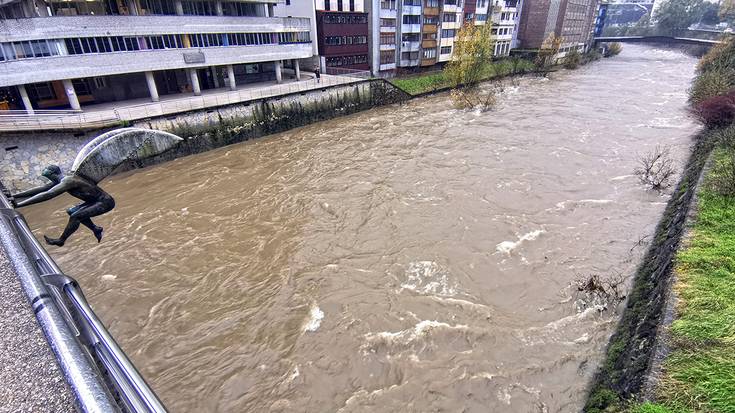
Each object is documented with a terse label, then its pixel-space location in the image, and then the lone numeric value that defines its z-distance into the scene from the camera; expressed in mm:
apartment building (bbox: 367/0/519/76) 40531
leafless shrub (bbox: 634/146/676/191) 18250
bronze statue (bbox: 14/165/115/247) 6238
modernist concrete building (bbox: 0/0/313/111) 20859
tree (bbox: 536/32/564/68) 57031
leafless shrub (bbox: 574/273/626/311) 10898
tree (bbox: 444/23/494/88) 37447
